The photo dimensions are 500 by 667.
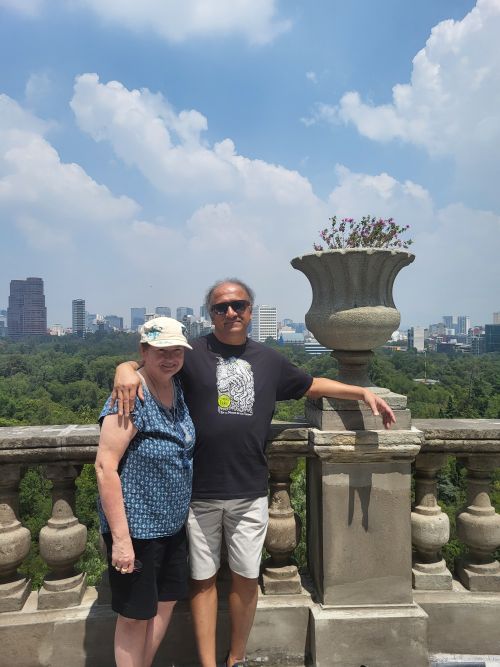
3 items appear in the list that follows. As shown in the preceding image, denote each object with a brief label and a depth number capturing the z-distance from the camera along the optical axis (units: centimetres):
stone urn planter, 317
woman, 239
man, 281
